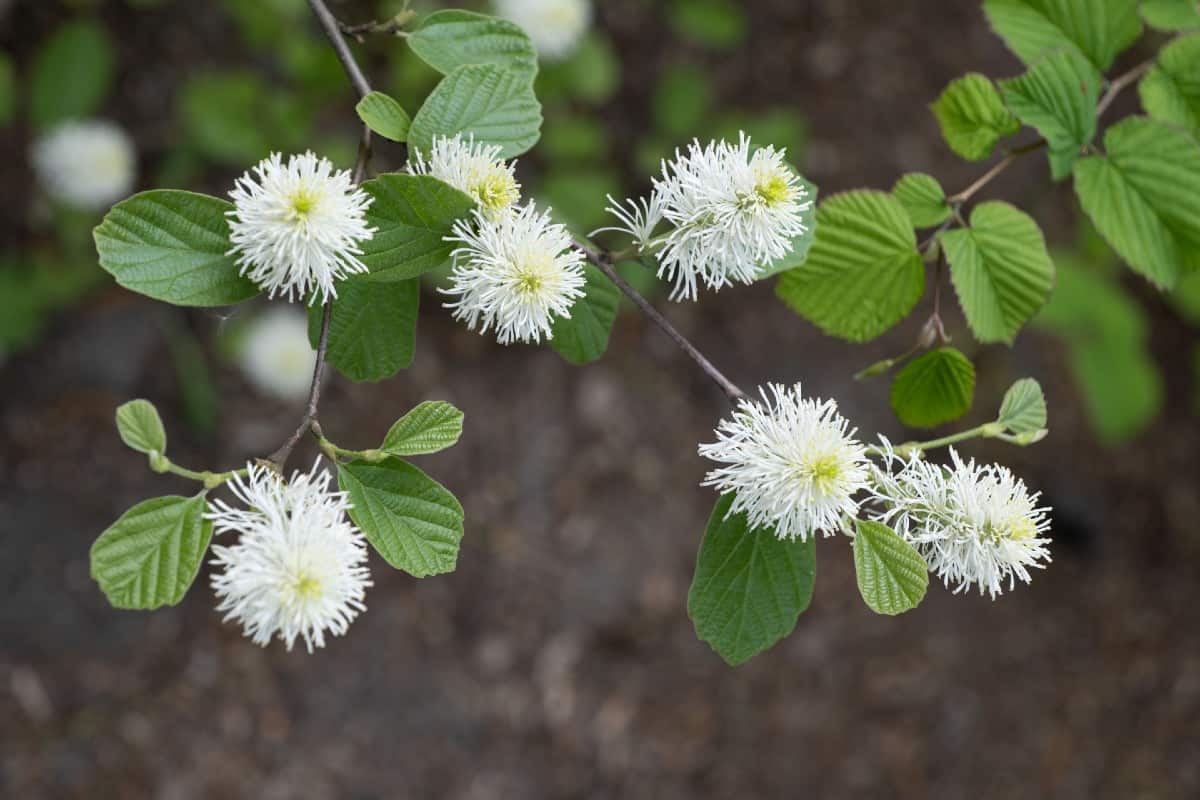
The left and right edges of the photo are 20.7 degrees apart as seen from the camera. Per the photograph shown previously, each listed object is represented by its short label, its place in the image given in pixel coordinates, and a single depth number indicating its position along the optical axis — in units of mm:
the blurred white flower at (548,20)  1216
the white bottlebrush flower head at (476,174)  794
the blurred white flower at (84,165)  1226
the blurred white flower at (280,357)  1274
